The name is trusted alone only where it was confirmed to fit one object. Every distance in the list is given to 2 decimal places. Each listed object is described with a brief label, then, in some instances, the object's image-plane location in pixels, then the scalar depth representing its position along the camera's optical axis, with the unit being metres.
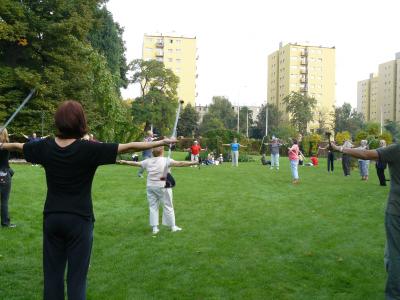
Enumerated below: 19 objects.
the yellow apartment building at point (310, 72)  123.94
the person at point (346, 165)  23.49
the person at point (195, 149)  27.22
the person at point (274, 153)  27.70
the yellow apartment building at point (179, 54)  119.19
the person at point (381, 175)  18.15
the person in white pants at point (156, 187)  9.41
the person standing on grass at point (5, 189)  9.16
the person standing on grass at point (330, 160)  25.80
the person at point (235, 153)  30.02
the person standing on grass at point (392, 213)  4.98
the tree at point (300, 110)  95.25
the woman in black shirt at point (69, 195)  3.78
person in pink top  19.14
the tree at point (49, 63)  32.88
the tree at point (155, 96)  72.31
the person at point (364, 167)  20.95
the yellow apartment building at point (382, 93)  141.38
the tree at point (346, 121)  95.31
